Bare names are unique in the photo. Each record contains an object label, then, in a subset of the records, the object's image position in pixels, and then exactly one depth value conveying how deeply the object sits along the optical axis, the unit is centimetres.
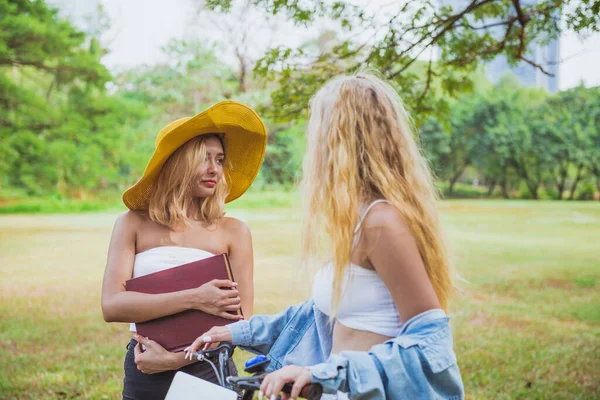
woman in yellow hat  220
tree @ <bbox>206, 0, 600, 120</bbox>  525
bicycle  142
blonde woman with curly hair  147
